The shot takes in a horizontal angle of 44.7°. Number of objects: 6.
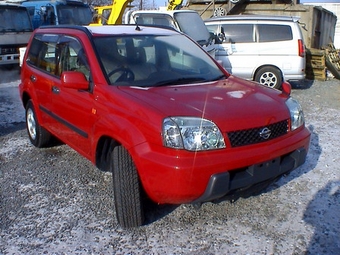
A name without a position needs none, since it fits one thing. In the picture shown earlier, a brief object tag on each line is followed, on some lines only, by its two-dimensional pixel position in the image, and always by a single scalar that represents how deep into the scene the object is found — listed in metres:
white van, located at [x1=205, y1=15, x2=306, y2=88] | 10.16
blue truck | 14.10
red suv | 3.11
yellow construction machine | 12.71
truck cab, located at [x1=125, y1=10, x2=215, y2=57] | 9.42
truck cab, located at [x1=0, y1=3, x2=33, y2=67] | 12.28
